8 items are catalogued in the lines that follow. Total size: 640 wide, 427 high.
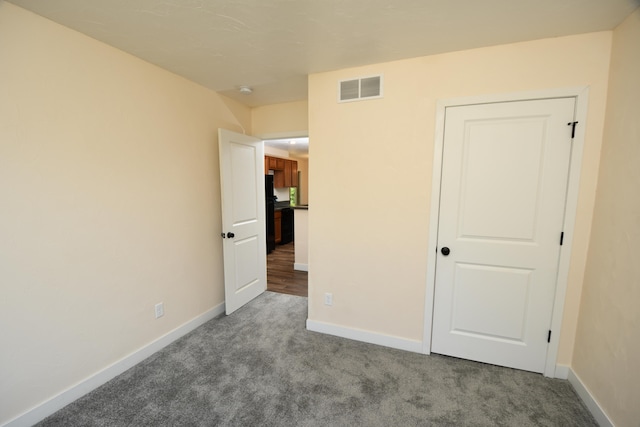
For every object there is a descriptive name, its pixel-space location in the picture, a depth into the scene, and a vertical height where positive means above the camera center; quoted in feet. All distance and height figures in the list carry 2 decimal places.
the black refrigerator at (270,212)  18.20 -1.82
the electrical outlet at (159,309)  7.35 -3.57
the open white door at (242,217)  9.07 -1.19
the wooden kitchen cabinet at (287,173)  22.61 +1.26
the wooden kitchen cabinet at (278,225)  19.77 -2.99
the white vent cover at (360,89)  6.96 +2.74
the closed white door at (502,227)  5.89 -0.91
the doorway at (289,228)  12.87 -2.88
